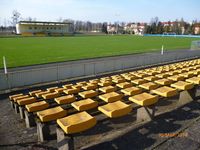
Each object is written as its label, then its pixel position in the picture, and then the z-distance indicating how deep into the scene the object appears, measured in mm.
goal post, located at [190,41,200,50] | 25714
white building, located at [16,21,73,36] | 94650
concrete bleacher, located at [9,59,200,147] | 3850
